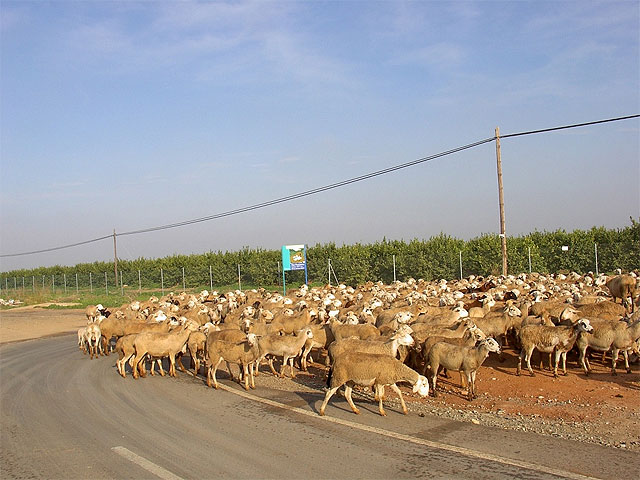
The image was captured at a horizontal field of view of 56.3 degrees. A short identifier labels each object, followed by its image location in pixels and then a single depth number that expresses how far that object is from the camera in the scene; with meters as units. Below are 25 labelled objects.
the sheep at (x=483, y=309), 17.15
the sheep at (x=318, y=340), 15.27
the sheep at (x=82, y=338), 20.94
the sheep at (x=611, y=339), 12.91
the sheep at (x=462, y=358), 11.64
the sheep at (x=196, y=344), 15.80
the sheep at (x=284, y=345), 14.30
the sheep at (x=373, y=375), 10.49
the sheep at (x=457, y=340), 12.38
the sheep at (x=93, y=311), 24.76
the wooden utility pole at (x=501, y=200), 29.03
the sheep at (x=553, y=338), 13.10
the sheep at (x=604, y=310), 15.24
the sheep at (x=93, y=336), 19.98
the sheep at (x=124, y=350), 15.60
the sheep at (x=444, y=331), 13.70
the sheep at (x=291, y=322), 17.80
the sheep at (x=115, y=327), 19.11
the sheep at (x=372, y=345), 11.90
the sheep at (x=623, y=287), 20.22
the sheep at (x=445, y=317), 15.61
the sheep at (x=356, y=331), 14.53
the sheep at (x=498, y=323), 15.07
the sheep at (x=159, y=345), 15.34
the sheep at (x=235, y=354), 13.91
